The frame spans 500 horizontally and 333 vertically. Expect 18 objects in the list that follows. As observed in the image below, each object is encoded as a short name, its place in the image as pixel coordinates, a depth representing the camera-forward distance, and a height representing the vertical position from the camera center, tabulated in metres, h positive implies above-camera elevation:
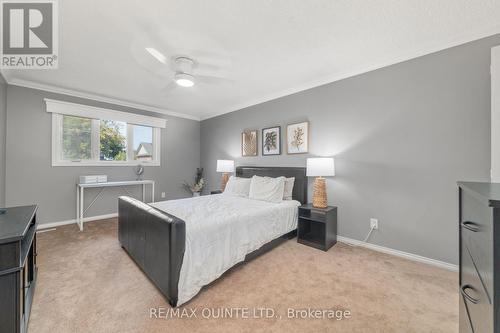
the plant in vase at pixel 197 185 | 5.02 -0.51
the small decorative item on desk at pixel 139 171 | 4.31 -0.13
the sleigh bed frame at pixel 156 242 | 1.56 -0.73
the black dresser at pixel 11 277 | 1.01 -0.59
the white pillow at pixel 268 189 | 3.08 -0.37
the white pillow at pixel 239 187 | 3.53 -0.38
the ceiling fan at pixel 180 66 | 2.39 +1.29
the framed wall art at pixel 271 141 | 3.69 +0.49
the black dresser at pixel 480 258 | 0.55 -0.32
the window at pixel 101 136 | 3.52 +0.58
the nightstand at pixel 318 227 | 2.62 -0.86
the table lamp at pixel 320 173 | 2.75 -0.09
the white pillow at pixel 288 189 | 3.23 -0.37
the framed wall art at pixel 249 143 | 4.10 +0.49
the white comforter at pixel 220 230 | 1.64 -0.68
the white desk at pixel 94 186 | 3.38 -0.44
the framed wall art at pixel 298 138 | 3.29 +0.49
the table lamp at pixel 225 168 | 4.30 -0.05
